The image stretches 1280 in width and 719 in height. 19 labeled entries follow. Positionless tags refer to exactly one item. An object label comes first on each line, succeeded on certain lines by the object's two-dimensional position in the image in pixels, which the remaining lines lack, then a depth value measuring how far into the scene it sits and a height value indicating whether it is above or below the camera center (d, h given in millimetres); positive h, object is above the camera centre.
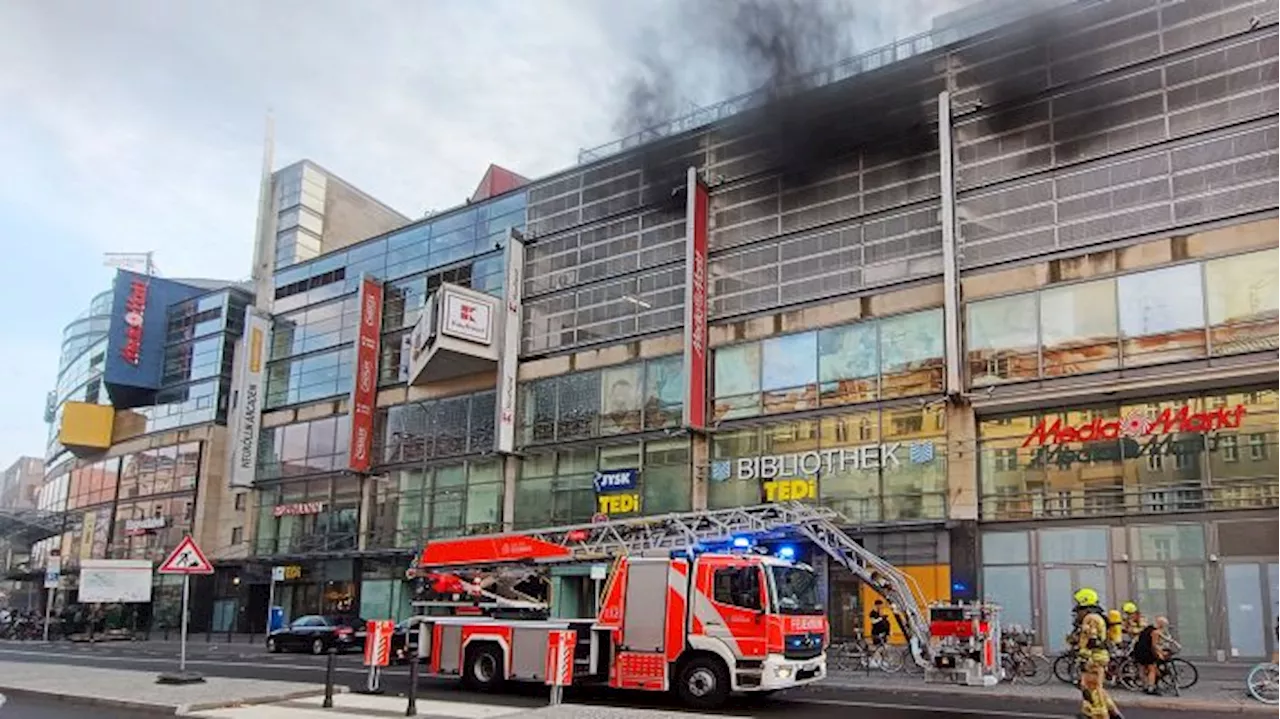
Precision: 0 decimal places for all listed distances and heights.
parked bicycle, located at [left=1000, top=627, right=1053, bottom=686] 20672 -1429
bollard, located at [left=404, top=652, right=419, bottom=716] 13242 -1533
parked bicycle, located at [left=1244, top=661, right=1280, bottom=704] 16797 -1358
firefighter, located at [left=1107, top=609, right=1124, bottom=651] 11716 -367
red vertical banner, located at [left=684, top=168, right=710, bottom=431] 31516 +8652
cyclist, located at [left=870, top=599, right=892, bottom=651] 23611 -955
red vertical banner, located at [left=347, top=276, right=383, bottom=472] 42375 +7989
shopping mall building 23875 +7307
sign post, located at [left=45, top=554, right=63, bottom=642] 43594 -534
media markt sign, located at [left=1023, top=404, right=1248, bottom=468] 23750 +3783
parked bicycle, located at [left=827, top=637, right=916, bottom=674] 22500 -1552
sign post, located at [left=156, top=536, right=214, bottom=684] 17594 +48
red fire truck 15273 -566
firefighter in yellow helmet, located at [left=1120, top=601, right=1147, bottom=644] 19609 -503
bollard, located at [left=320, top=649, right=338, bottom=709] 14312 -1640
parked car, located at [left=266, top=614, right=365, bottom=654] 33625 -2071
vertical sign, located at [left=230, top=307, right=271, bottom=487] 47969 +8025
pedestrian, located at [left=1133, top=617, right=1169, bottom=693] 17953 -975
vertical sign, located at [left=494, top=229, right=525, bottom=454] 36750 +8267
